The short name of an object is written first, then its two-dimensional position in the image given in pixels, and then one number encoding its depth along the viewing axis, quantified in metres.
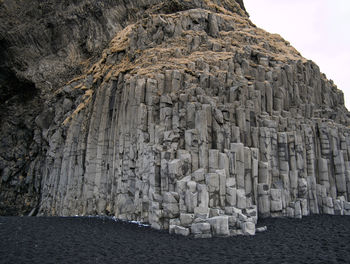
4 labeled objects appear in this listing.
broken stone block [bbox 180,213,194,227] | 13.70
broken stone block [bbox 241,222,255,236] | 13.24
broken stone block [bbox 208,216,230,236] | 13.01
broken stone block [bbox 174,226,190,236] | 13.18
